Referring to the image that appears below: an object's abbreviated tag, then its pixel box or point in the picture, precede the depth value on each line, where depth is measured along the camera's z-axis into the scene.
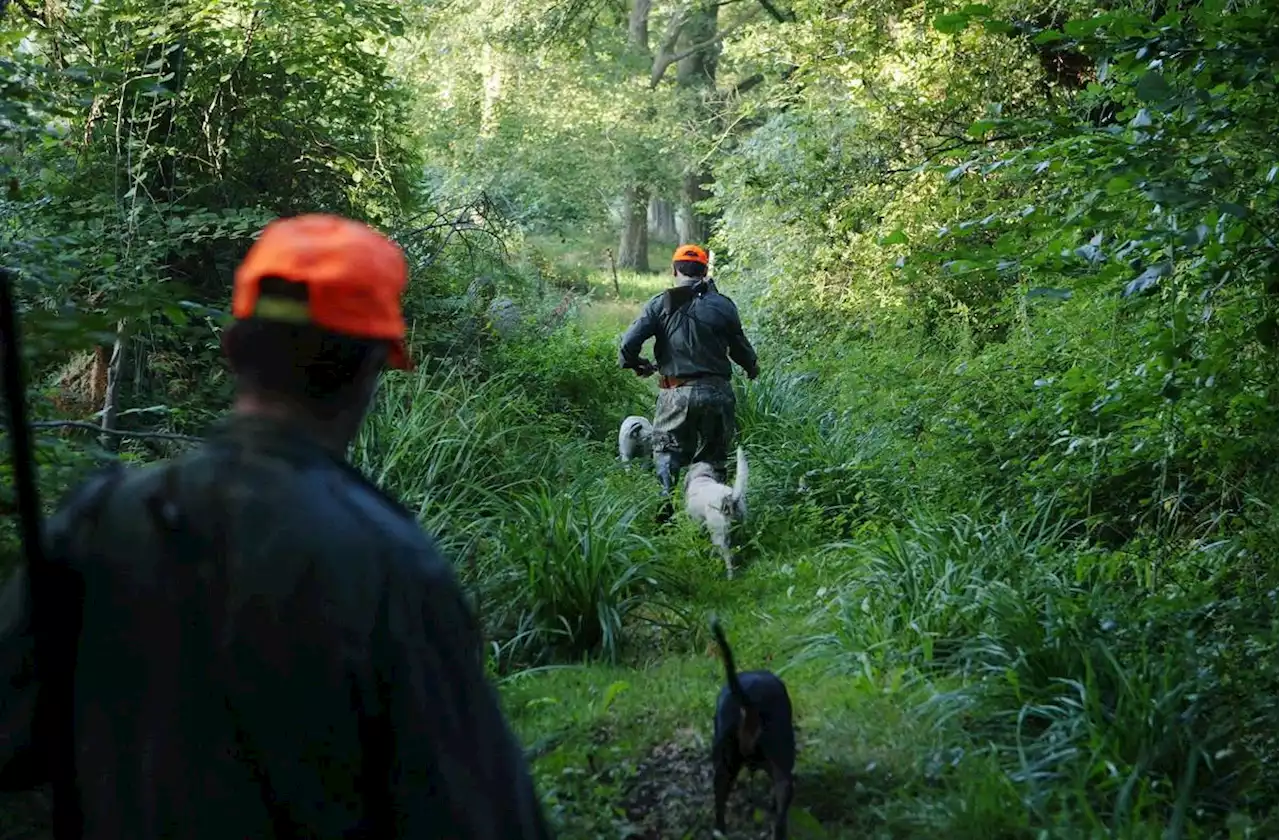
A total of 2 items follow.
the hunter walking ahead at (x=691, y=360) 8.92
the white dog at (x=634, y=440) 9.55
